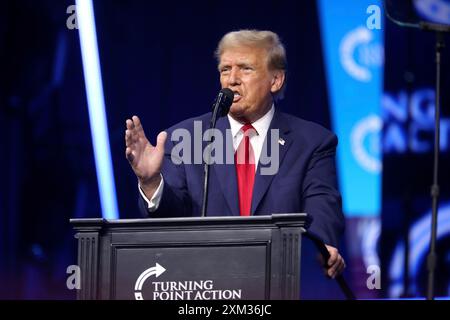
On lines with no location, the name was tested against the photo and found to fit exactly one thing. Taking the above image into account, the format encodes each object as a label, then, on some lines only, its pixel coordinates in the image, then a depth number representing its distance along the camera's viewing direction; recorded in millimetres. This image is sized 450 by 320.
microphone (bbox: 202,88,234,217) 8117
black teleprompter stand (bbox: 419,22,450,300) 7777
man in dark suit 8953
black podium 7312
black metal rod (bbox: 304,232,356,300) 7712
